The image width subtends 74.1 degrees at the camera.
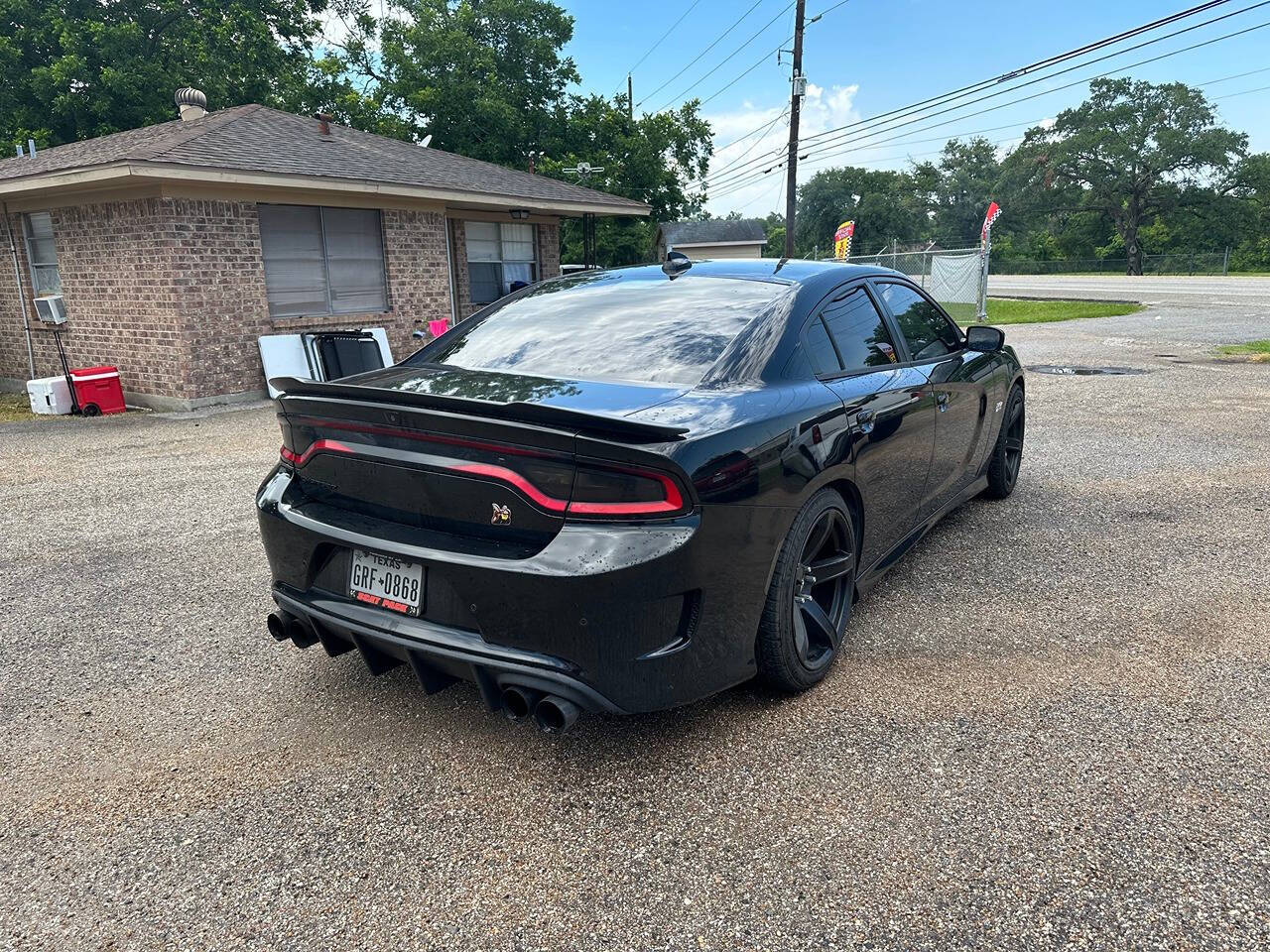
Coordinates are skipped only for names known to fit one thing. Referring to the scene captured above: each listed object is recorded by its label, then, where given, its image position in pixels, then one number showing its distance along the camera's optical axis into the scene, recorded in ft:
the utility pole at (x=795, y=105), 76.02
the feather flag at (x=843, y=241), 79.66
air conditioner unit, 36.04
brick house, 32.24
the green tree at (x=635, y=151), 96.22
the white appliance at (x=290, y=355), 34.86
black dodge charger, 7.39
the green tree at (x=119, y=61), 78.07
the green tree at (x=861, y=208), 246.06
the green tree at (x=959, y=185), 274.36
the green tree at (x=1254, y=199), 167.53
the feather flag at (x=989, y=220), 58.44
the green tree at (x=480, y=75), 95.91
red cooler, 32.63
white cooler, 32.71
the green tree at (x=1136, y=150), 177.06
